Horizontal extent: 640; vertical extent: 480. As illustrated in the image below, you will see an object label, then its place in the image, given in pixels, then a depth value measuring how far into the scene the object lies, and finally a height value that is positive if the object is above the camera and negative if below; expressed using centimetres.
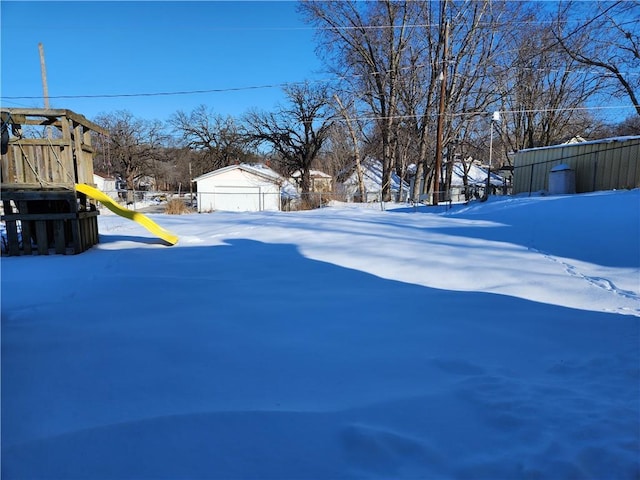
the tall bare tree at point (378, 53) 2533 +982
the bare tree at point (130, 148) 4622 +629
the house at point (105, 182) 4775 +213
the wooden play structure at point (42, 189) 616 +16
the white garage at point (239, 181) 3259 +144
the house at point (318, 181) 3828 +169
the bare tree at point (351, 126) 2752 +514
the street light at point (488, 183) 1994 +66
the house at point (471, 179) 4012 +222
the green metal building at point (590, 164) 1372 +131
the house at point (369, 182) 3359 +155
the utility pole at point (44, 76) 1820 +595
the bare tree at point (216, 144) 4384 +629
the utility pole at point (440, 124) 1789 +337
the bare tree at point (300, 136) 3309 +555
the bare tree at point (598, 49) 1914 +783
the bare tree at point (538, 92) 2361 +745
